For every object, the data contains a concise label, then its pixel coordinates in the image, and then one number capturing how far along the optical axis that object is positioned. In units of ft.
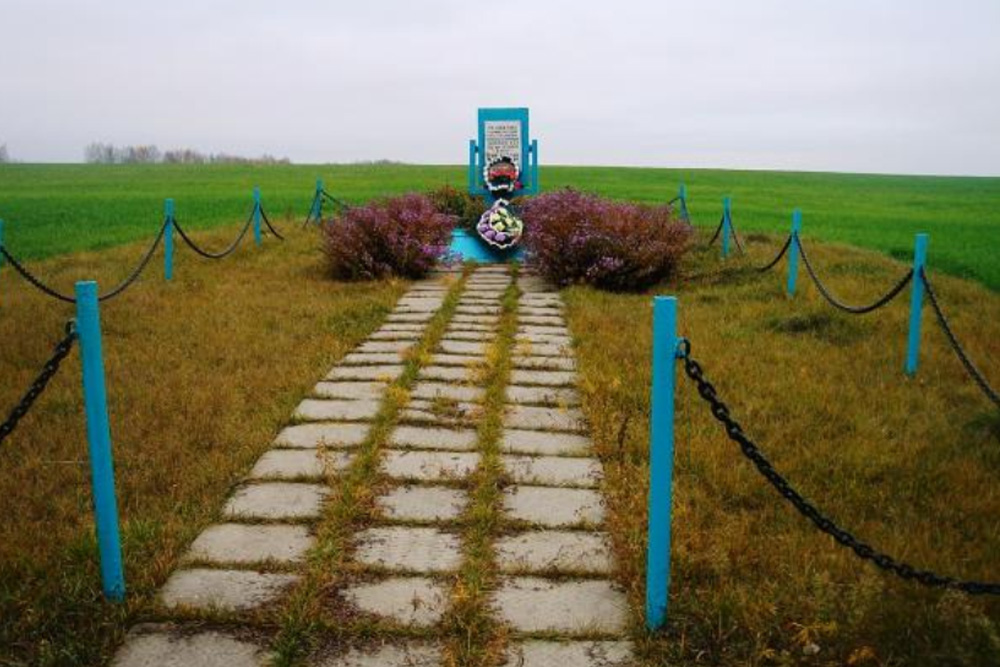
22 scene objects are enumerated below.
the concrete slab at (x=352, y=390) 19.33
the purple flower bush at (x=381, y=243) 34.53
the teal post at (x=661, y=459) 9.87
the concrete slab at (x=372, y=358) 22.22
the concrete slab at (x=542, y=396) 19.21
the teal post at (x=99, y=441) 10.34
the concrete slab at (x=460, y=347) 23.76
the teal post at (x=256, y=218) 42.50
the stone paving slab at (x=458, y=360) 22.12
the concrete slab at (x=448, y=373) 20.93
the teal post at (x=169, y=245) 33.47
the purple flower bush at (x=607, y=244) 33.24
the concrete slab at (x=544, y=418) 17.58
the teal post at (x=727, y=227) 39.04
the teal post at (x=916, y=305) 21.47
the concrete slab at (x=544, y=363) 22.07
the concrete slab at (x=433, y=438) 16.39
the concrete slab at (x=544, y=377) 20.74
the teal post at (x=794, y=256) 30.04
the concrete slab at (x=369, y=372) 20.74
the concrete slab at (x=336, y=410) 17.80
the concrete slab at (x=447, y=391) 19.35
